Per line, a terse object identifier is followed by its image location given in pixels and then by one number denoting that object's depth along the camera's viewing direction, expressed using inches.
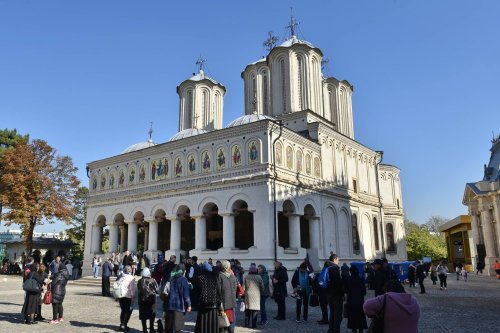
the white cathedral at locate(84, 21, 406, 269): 951.0
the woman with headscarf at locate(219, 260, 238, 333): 315.2
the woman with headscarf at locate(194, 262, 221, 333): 293.3
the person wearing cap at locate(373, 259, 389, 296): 400.4
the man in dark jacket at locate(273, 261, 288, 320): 473.7
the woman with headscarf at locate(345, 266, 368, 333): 345.4
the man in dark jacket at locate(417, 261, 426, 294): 805.2
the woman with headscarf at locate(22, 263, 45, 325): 431.5
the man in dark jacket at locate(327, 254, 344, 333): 370.3
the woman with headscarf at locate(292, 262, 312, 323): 470.6
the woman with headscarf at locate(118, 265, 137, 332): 378.6
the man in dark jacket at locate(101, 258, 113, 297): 725.3
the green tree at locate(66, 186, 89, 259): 1803.5
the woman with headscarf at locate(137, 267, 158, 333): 356.5
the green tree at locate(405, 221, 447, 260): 2257.6
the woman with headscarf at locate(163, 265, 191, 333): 323.0
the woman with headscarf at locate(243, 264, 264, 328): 414.6
